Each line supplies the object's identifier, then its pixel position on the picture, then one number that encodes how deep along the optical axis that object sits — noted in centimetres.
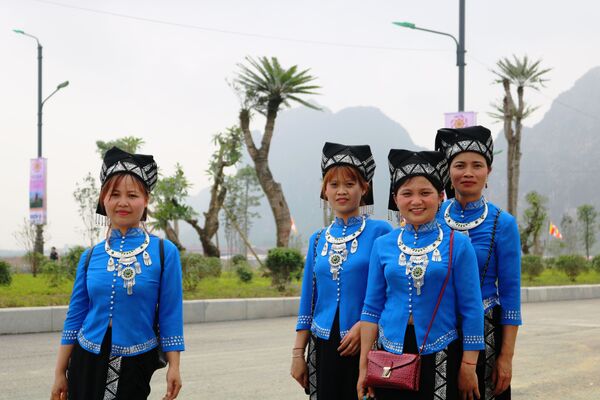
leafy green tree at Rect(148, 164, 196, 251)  2659
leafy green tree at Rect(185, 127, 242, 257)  2823
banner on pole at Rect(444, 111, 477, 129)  1766
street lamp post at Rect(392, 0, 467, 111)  1842
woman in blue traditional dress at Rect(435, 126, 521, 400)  372
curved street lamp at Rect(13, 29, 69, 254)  2569
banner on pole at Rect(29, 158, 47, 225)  2633
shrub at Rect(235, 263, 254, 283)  2022
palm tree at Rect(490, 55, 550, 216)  3052
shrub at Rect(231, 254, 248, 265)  2712
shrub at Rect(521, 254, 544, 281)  2581
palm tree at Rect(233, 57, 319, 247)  2509
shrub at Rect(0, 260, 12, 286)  1723
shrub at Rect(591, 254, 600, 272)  2865
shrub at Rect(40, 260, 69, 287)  1747
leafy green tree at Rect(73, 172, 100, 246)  3366
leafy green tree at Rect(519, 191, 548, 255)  3228
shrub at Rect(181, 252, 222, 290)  1708
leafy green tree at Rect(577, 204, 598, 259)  4852
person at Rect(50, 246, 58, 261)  3108
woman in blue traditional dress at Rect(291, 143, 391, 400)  392
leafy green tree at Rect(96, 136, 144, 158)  2824
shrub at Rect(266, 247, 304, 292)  1703
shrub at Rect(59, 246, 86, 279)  1741
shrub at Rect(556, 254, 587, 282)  2600
